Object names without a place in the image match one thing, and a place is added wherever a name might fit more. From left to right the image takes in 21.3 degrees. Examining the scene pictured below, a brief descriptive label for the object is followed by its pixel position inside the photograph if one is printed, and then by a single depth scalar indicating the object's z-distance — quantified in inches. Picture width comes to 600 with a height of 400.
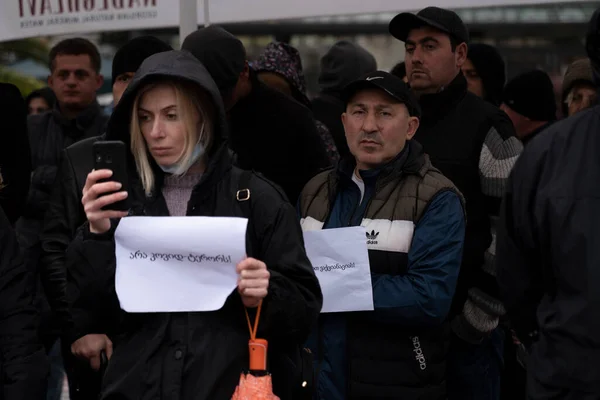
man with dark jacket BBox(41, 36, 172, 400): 245.1
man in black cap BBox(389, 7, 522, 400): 268.0
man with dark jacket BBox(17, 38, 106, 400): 316.2
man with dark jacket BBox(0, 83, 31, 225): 262.2
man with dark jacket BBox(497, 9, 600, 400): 158.1
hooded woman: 178.1
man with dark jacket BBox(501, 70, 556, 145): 406.6
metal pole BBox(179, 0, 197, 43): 295.2
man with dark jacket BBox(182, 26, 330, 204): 282.6
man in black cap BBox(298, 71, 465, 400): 227.9
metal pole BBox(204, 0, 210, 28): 316.7
